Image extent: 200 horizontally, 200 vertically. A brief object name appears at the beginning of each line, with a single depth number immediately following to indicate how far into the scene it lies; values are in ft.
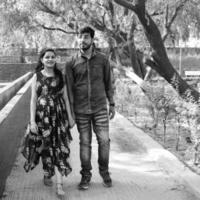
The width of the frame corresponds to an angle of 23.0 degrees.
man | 17.17
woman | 16.85
